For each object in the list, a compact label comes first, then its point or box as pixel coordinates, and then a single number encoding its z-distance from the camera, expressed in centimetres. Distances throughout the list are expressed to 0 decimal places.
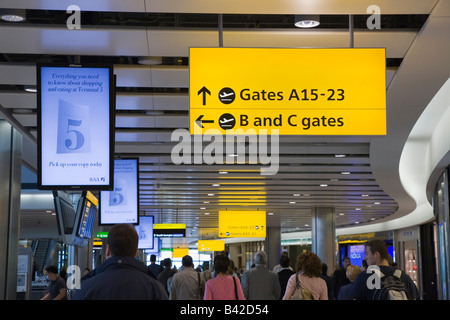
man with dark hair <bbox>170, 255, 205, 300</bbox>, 1000
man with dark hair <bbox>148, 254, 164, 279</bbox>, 1623
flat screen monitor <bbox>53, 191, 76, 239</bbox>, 1305
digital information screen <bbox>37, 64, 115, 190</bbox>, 634
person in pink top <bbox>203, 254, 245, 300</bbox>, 792
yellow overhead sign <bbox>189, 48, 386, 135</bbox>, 605
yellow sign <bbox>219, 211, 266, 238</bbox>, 2414
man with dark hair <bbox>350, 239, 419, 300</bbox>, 584
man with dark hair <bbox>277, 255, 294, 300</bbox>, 1075
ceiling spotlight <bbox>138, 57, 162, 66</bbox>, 839
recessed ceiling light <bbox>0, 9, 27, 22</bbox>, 670
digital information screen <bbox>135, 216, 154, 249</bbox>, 2191
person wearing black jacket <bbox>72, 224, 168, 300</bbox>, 361
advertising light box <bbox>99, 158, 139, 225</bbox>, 1150
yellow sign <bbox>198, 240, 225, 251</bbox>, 4290
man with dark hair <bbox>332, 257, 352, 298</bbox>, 1401
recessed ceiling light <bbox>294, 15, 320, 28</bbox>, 693
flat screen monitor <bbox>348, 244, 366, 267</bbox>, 3837
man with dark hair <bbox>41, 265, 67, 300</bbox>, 1206
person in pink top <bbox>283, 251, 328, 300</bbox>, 707
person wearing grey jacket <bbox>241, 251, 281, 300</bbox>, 921
